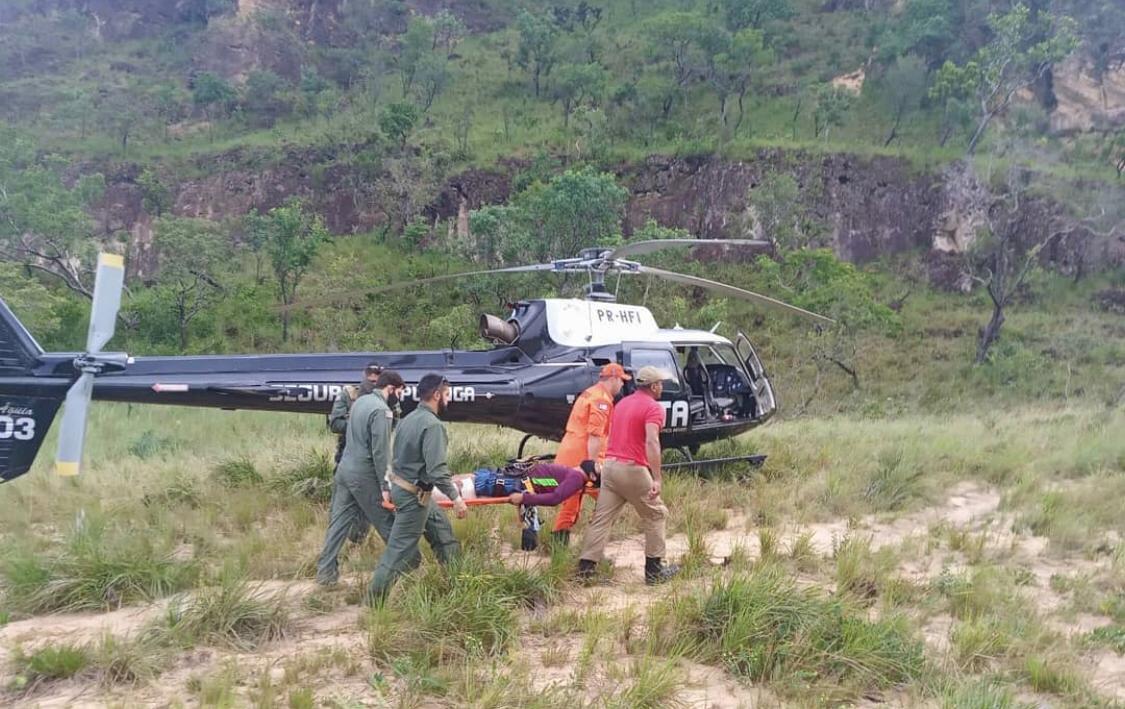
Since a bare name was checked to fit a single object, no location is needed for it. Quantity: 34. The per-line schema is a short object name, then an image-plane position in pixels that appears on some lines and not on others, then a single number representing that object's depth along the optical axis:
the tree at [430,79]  44.69
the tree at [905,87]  39.66
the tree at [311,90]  45.84
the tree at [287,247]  28.53
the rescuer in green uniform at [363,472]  5.77
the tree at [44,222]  27.92
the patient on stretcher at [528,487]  6.48
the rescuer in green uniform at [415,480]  5.40
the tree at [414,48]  45.25
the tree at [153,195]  37.81
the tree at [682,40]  41.22
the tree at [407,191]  37.47
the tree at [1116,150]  35.96
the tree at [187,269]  26.53
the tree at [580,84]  41.53
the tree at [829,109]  38.94
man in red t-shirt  6.11
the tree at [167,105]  44.75
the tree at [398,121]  37.78
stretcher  6.14
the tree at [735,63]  40.03
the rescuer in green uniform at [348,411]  6.92
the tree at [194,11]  54.75
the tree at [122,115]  41.66
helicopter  6.84
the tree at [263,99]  46.19
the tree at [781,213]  32.41
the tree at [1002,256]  29.39
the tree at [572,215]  27.89
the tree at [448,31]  49.72
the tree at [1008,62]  33.97
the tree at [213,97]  45.28
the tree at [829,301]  24.39
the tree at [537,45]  45.00
